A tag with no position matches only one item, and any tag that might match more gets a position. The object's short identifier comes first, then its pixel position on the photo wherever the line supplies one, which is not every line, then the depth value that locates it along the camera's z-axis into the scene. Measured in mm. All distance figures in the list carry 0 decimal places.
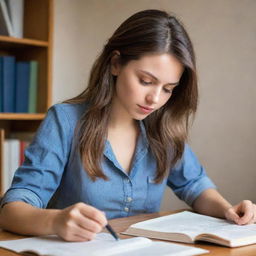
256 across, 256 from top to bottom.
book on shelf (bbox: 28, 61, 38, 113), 2891
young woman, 1524
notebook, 1105
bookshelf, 2824
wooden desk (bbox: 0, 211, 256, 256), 1202
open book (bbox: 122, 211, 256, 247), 1274
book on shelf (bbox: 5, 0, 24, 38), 2816
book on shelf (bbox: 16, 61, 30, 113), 2867
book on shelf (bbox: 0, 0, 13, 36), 2749
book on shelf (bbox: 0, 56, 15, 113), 2797
